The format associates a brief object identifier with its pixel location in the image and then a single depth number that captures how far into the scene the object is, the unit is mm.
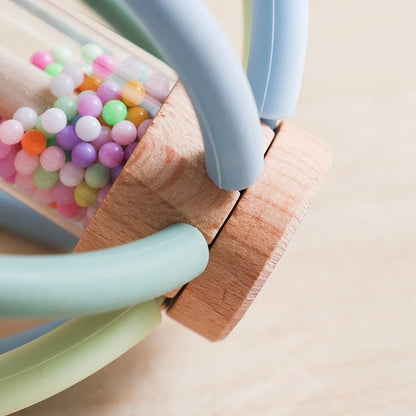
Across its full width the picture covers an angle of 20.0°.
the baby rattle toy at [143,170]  193
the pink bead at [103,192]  210
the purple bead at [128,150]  207
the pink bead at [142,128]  209
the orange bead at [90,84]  215
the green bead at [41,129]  208
